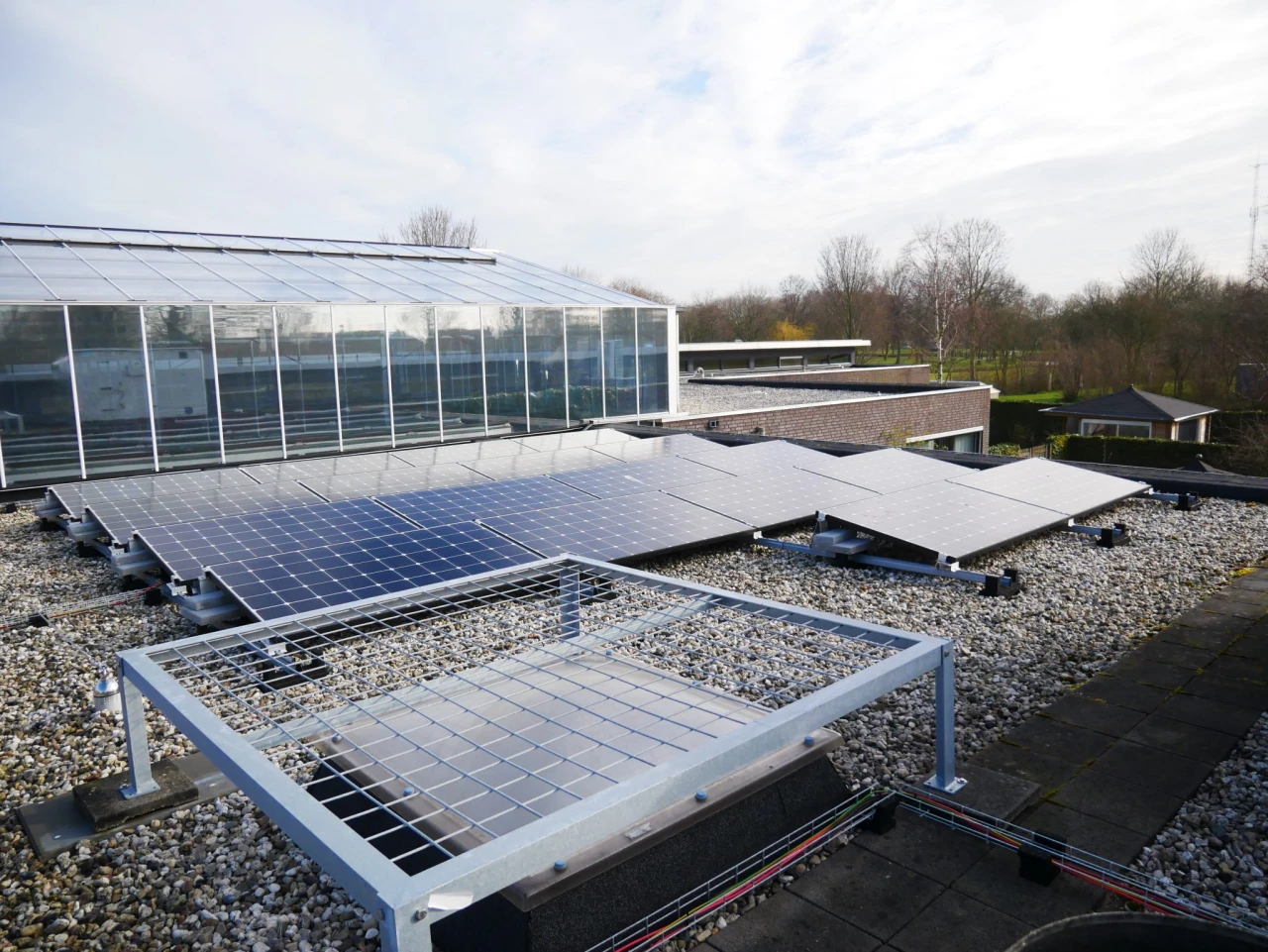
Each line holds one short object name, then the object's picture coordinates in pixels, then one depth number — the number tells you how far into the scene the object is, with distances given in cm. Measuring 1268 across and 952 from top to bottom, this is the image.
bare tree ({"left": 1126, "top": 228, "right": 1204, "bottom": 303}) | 4400
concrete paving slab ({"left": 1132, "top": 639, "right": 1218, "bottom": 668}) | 653
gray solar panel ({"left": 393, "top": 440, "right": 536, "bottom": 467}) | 1376
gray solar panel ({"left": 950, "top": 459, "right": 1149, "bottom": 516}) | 1092
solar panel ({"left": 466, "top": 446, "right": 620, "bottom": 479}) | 1233
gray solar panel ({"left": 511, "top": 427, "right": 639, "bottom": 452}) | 1509
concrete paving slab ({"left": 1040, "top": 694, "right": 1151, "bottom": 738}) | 546
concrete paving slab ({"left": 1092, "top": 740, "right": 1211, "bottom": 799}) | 472
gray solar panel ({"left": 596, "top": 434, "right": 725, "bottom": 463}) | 1337
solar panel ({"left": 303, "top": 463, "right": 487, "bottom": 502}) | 1108
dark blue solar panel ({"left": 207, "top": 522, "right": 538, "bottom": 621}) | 711
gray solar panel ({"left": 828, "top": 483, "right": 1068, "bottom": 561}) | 909
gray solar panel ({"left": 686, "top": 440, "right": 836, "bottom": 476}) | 1245
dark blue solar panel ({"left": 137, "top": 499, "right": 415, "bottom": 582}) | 799
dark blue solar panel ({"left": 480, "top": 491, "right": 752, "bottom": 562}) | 884
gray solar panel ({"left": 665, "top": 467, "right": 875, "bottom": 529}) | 1049
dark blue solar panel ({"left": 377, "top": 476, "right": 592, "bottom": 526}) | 963
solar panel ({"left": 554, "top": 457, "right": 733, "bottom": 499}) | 1109
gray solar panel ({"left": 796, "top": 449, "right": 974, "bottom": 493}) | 1156
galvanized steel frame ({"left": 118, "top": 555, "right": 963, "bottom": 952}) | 232
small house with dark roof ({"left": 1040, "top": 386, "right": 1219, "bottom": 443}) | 2867
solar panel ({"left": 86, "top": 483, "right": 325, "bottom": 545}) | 931
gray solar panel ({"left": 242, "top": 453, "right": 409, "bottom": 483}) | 1229
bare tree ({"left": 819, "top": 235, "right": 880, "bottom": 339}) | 5784
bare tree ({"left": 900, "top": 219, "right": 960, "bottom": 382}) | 5006
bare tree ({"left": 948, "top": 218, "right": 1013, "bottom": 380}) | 5119
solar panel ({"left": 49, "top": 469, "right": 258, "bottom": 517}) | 1065
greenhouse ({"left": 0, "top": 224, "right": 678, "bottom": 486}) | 1367
